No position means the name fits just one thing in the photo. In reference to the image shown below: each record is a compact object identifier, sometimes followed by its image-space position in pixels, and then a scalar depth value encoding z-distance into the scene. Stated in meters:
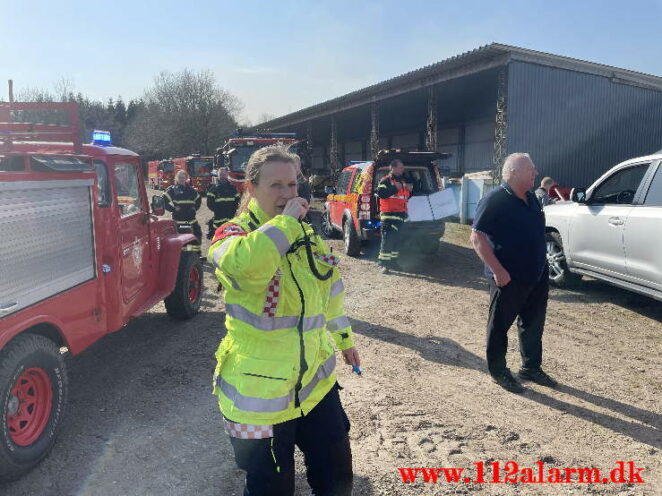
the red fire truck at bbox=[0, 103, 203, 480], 2.94
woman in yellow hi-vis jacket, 1.79
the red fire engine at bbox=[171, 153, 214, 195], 28.28
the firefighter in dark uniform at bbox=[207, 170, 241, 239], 8.51
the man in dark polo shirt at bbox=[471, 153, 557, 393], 3.83
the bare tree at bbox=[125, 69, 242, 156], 49.66
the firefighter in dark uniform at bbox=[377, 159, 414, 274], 8.12
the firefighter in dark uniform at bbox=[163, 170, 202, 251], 8.41
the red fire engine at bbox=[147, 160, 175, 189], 31.65
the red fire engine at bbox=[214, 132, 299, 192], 15.58
